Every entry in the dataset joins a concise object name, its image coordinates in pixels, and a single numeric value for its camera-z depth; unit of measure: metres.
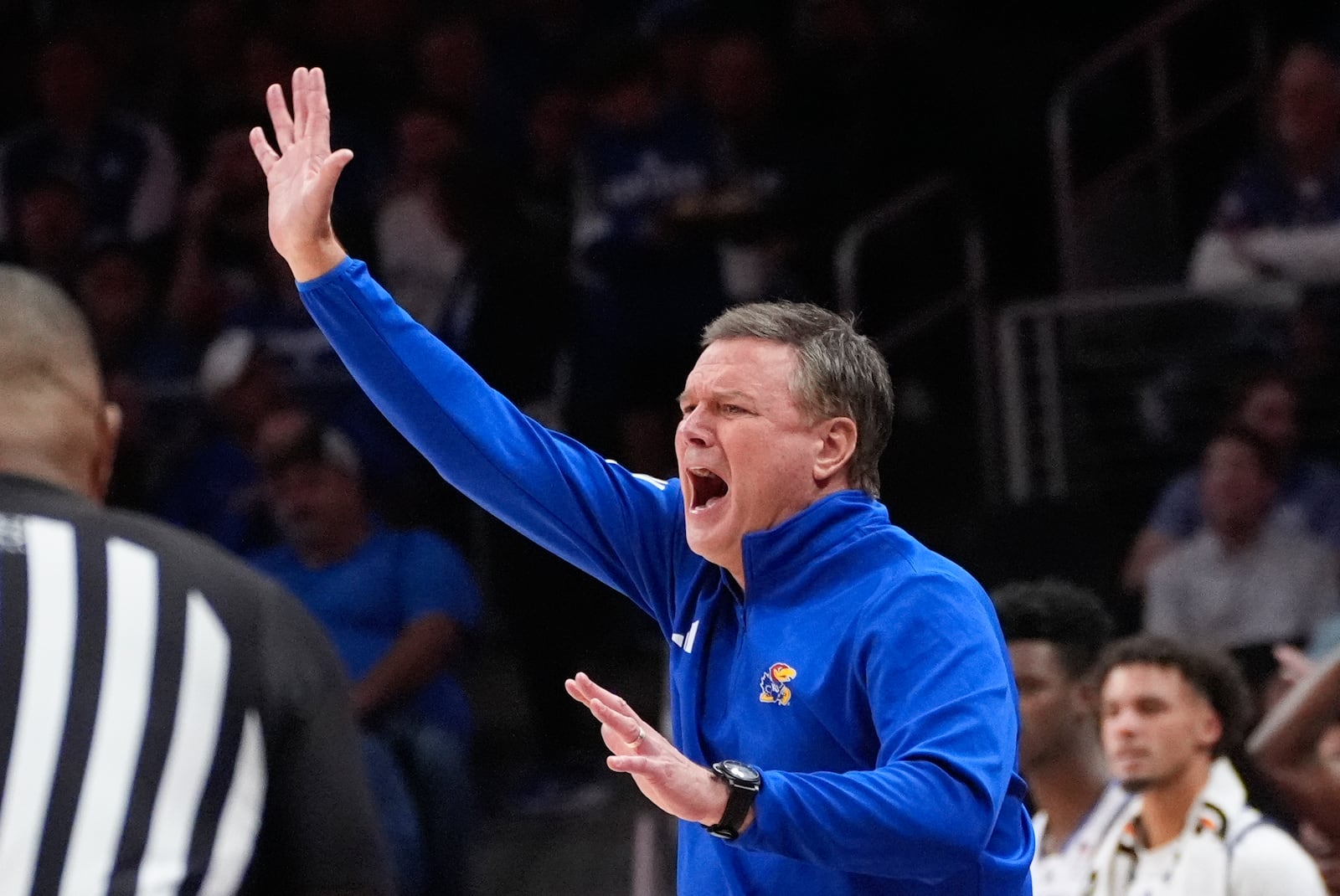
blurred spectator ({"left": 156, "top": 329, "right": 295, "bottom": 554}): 15.84
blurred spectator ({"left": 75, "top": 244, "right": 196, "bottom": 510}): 16.70
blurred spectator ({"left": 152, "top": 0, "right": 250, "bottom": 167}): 18.87
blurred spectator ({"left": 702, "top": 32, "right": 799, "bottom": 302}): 15.45
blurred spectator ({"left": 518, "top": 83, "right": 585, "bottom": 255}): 16.83
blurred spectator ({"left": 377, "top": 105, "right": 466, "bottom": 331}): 16.62
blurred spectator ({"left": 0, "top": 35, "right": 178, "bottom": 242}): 18.22
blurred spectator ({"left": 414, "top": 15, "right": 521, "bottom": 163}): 17.64
